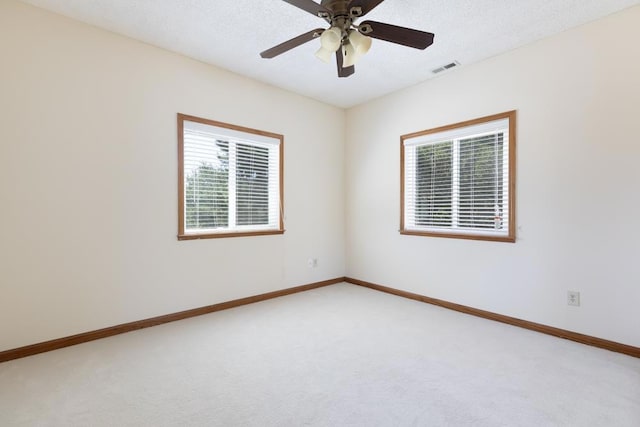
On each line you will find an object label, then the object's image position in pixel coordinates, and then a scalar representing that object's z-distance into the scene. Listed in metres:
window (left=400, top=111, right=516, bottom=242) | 3.18
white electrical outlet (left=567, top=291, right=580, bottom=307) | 2.70
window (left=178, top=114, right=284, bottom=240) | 3.32
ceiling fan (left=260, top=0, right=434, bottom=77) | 1.94
